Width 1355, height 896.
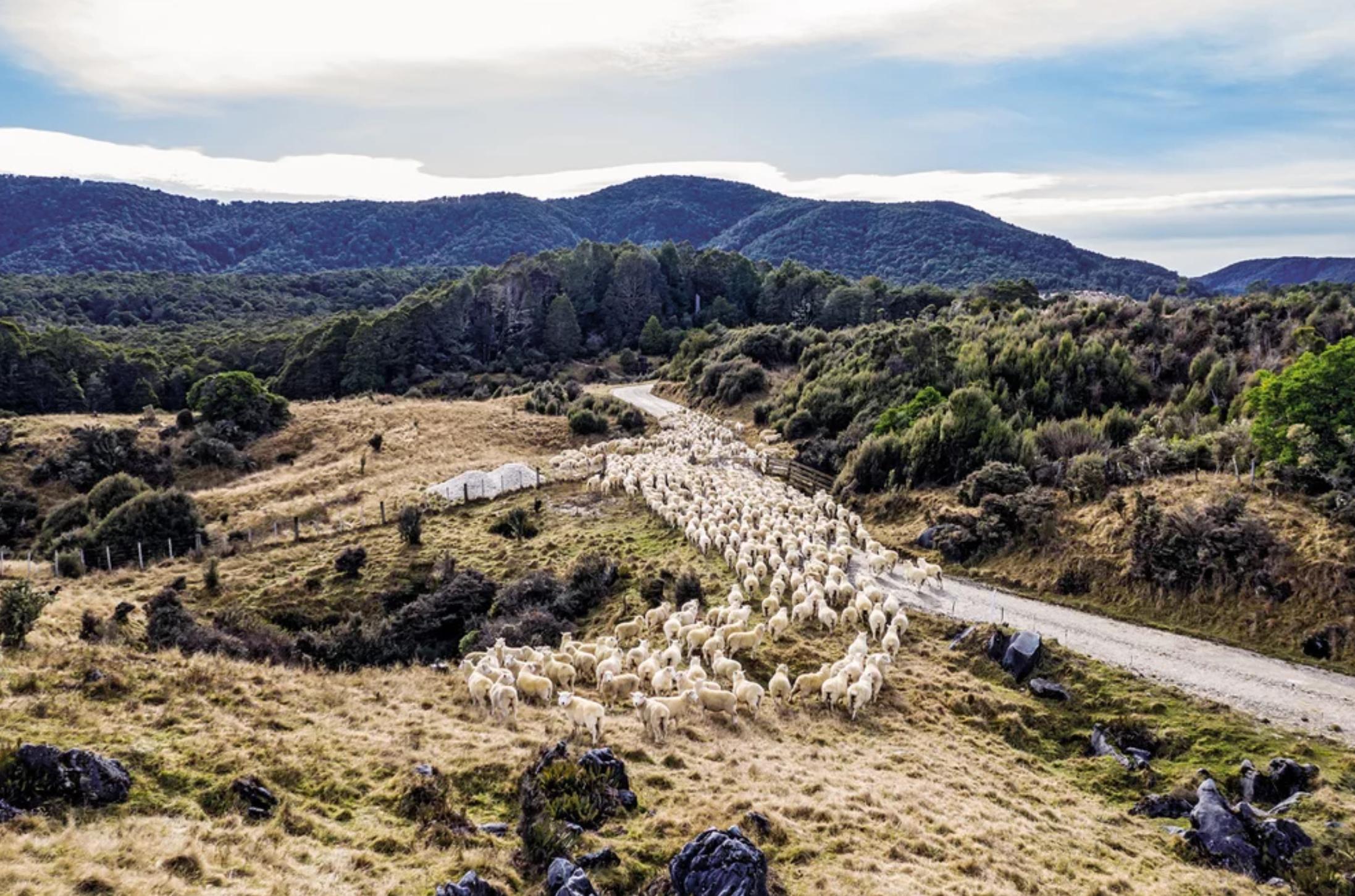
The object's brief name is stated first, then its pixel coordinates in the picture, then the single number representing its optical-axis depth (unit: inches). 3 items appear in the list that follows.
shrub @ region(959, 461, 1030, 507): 964.4
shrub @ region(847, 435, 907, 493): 1171.9
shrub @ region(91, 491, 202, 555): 1088.8
